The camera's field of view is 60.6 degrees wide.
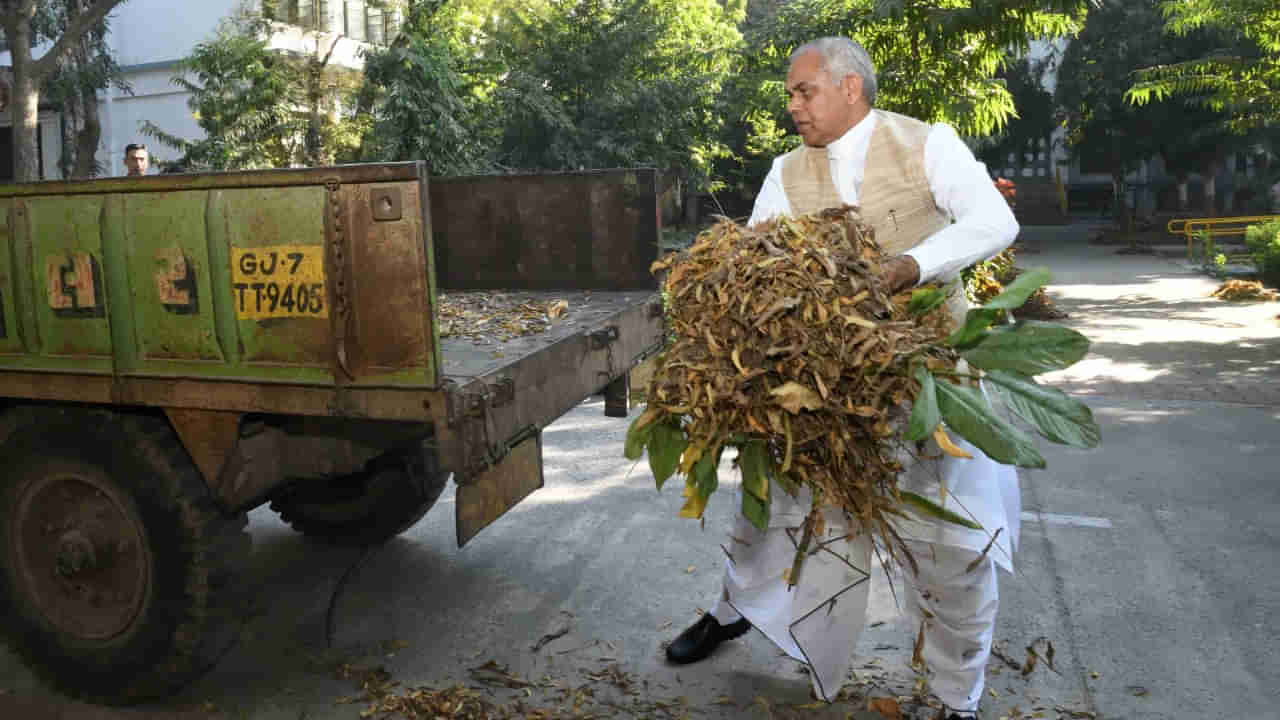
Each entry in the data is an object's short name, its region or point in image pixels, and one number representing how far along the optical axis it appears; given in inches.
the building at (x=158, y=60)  903.1
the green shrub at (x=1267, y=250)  581.0
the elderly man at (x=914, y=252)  123.3
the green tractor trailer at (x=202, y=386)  124.7
